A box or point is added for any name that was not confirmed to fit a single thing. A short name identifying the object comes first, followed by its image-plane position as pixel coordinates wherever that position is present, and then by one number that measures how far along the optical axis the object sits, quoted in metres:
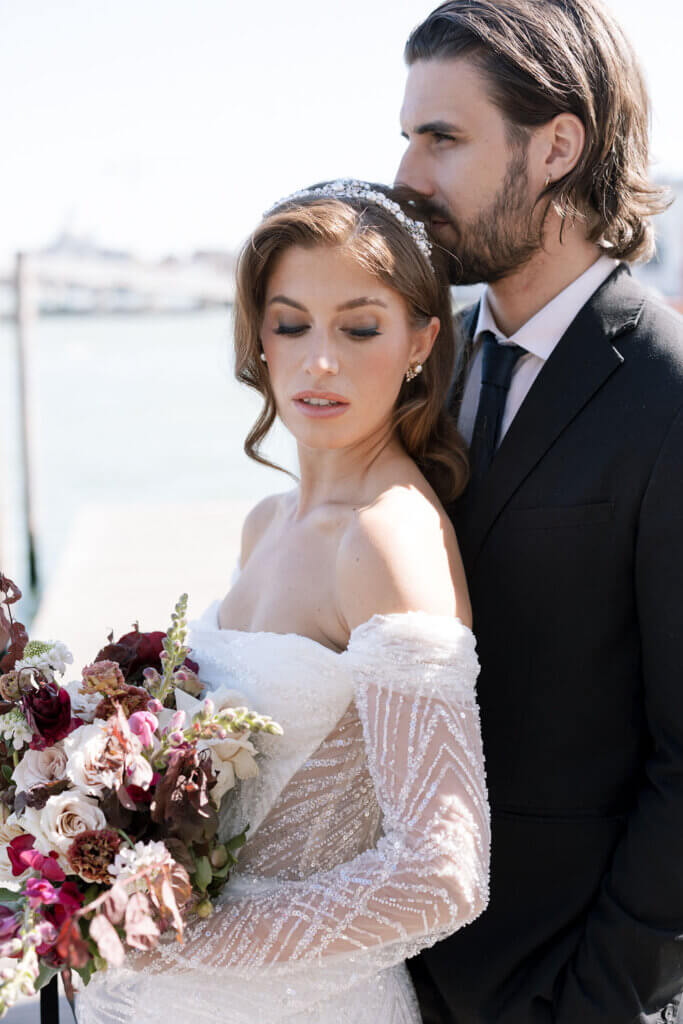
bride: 1.86
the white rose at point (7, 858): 1.88
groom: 2.19
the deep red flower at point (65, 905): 1.64
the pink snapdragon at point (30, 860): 1.69
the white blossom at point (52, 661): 1.97
